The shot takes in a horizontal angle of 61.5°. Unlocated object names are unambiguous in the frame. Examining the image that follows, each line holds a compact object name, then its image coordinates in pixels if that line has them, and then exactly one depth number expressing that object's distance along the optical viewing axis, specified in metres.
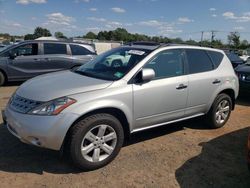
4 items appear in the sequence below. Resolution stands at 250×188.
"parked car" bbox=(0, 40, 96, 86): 7.22
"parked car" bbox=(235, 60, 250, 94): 6.21
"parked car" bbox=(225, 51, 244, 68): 10.71
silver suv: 2.58
